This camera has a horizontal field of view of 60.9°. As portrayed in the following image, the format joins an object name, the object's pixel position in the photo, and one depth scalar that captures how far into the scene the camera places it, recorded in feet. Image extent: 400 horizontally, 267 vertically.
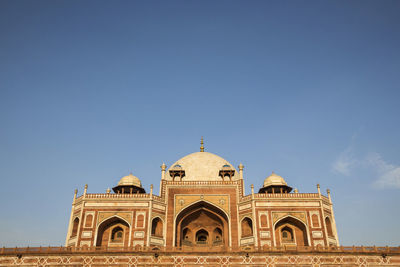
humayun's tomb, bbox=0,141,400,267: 90.17
